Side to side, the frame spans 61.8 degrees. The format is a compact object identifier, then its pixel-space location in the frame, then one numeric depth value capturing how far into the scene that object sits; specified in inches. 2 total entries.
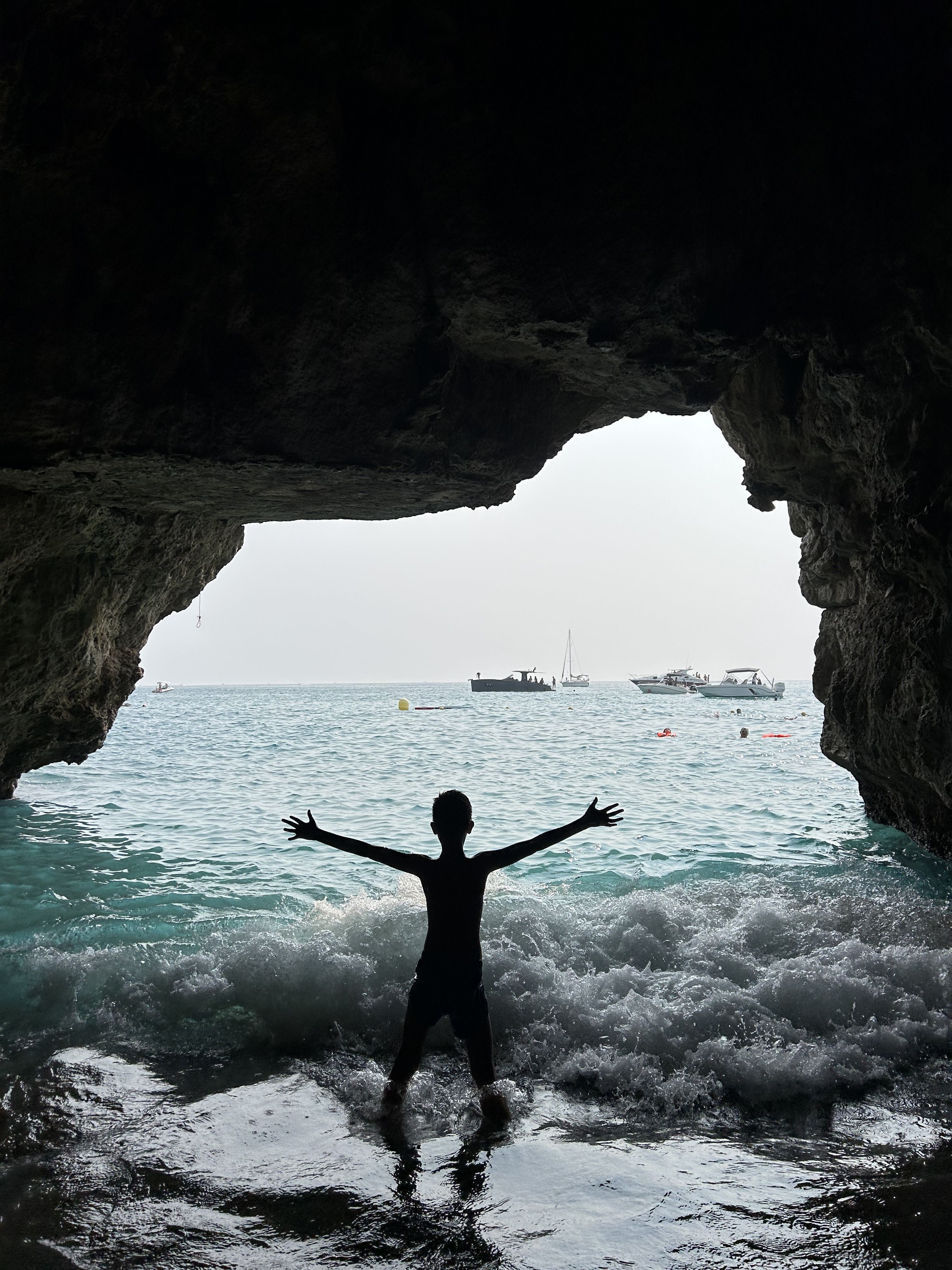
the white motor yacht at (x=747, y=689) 2262.6
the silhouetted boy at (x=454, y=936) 148.7
